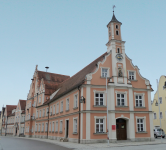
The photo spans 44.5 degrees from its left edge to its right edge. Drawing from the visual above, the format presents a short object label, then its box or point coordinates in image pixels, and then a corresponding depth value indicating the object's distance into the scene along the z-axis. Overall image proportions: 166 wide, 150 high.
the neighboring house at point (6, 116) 76.74
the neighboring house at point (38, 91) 45.45
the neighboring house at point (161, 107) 45.09
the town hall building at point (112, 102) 25.70
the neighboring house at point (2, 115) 86.10
